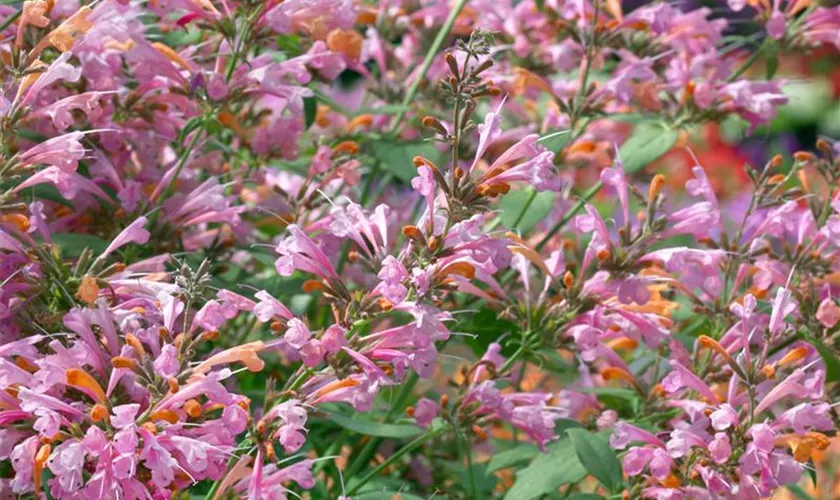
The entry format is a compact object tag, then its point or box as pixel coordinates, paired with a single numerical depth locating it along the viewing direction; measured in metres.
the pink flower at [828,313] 1.26
